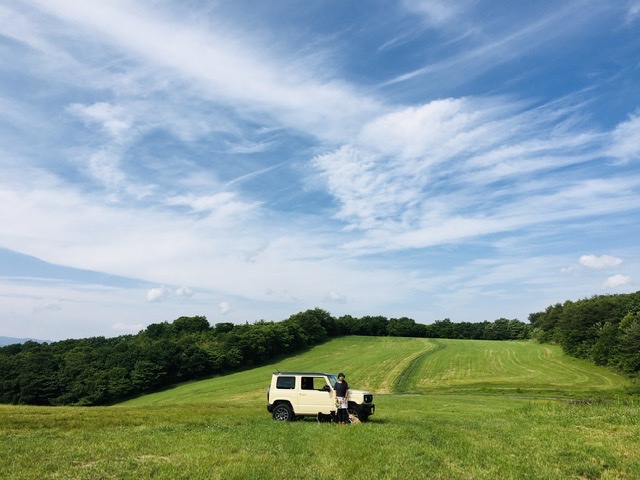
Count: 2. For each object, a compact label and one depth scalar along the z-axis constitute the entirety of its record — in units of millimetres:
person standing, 21359
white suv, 22391
